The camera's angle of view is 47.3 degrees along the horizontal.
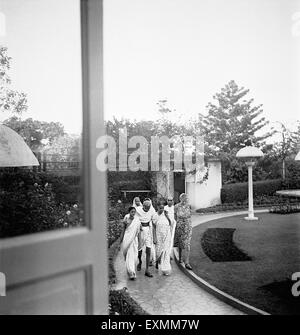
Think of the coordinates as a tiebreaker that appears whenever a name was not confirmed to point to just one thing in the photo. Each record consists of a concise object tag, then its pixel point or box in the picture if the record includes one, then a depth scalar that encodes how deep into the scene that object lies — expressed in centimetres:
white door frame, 160
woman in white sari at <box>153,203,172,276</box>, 592
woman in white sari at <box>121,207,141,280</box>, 564
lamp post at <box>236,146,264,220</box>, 1149
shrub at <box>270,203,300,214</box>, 1261
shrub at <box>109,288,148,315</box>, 405
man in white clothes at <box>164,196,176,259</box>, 637
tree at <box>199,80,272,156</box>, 2439
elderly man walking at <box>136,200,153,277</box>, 601
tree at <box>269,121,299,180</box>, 1996
